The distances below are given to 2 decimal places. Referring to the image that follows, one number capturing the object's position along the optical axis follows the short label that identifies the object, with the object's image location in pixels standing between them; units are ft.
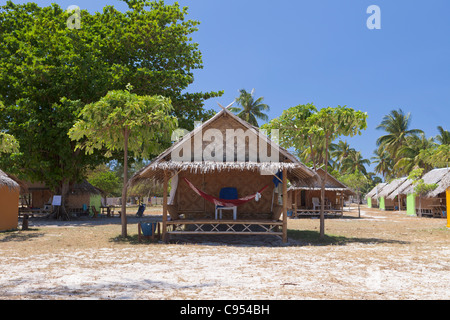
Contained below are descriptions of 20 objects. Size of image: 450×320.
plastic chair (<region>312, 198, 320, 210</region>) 84.60
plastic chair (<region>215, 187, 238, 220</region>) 41.93
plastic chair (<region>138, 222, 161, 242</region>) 34.81
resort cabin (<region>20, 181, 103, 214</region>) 81.56
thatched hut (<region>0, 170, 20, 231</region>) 43.37
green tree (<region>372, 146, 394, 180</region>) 168.66
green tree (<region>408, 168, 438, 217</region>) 79.87
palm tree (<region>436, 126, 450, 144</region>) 119.97
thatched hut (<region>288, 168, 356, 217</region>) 82.38
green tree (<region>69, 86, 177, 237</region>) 35.32
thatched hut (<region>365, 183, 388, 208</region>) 136.52
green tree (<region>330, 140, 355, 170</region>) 184.14
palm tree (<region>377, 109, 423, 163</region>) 136.36
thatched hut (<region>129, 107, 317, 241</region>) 33.65
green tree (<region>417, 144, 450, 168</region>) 92.73
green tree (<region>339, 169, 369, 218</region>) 130.41
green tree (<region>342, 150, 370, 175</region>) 187.20
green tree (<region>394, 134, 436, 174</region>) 119.96
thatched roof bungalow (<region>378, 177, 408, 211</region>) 108.58
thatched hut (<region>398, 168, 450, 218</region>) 79.51
